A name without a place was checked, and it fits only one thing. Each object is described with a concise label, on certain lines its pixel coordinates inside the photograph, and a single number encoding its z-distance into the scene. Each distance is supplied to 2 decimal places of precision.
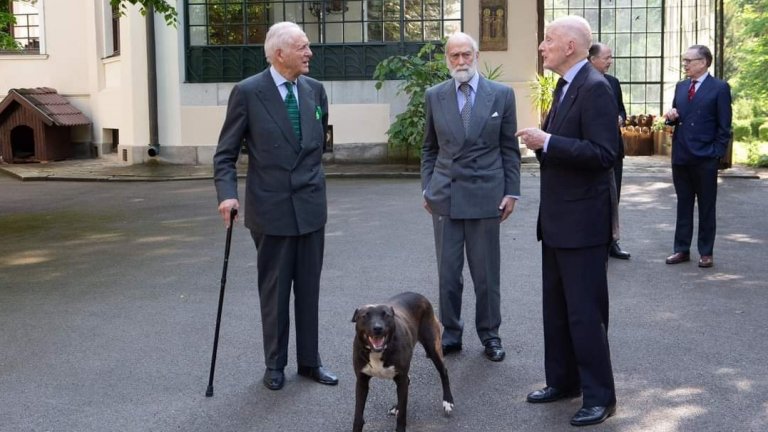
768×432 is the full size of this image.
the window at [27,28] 24.17
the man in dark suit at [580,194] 5.04
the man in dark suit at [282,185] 5.89
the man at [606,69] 9.10
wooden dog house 22.44
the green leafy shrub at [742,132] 25.77
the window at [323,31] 20.17
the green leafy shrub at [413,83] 18.27
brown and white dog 4.90
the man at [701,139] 9.51
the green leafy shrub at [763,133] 25.03
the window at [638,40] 23.48
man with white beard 6.48
